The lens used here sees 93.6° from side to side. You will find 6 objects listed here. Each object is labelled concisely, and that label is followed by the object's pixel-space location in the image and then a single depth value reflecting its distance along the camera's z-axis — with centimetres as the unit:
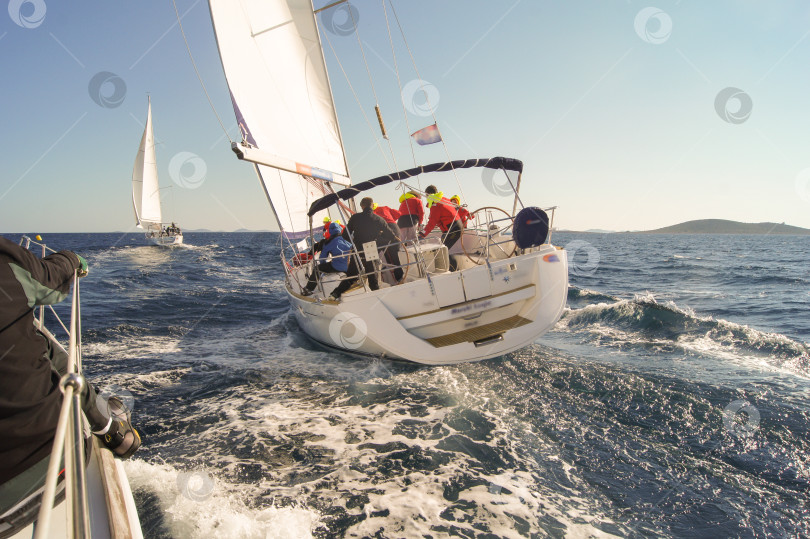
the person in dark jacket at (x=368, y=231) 555
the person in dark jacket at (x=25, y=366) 140
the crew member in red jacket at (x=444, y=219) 659
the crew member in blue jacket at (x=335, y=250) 571
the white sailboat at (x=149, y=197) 3512
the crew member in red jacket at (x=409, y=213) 710
